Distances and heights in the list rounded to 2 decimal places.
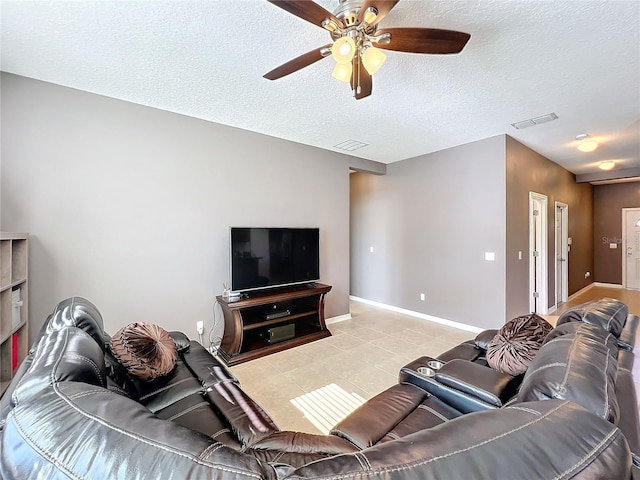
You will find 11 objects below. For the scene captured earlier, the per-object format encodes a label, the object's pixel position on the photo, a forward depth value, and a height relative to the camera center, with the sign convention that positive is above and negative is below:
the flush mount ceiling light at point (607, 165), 4.86 +1.38
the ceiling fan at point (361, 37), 1.35 +1.14
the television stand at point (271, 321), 3.03 -0.97
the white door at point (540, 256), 4.59 -0.25
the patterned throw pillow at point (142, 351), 1.56 -0.64
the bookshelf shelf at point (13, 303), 1.93 -0.45
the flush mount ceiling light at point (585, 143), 3.70 +1.36
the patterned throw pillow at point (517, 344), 1.51 -0.59
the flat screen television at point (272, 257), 3.23 -0.19
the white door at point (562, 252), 5.40 -0.23
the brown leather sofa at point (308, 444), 0.45 -0.37
